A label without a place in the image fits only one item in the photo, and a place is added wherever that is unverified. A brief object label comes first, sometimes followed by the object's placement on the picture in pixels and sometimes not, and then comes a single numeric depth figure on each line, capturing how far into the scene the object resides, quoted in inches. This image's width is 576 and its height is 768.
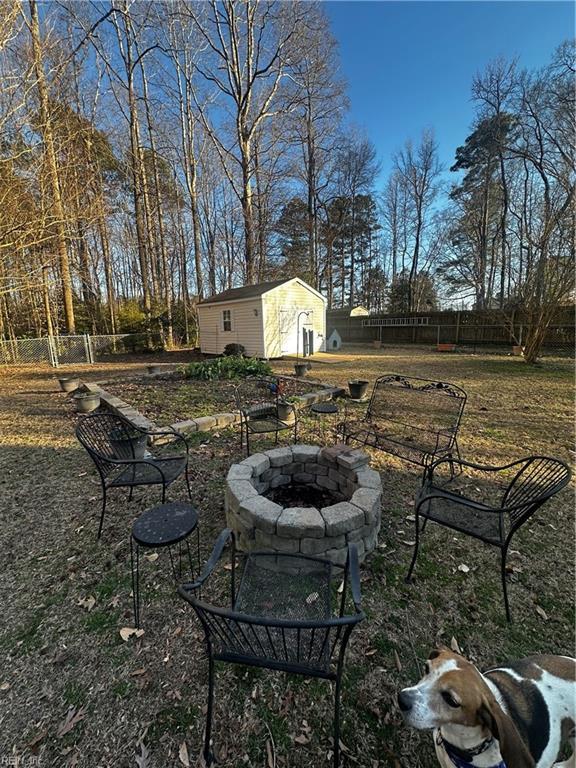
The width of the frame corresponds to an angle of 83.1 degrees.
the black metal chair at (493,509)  73.2
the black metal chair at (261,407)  150.9
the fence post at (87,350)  474.6
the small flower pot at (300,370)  345.7
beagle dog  37.5
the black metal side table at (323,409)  173.7
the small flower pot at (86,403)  231.8
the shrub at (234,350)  509.4
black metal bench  136.1
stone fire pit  80.9
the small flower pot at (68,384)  288.8
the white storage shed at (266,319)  494.9
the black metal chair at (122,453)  101.4
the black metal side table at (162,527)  71.1
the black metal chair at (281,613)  45.3
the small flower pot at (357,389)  248.8
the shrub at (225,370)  321.4
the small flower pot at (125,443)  126.8
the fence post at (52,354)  447.2
